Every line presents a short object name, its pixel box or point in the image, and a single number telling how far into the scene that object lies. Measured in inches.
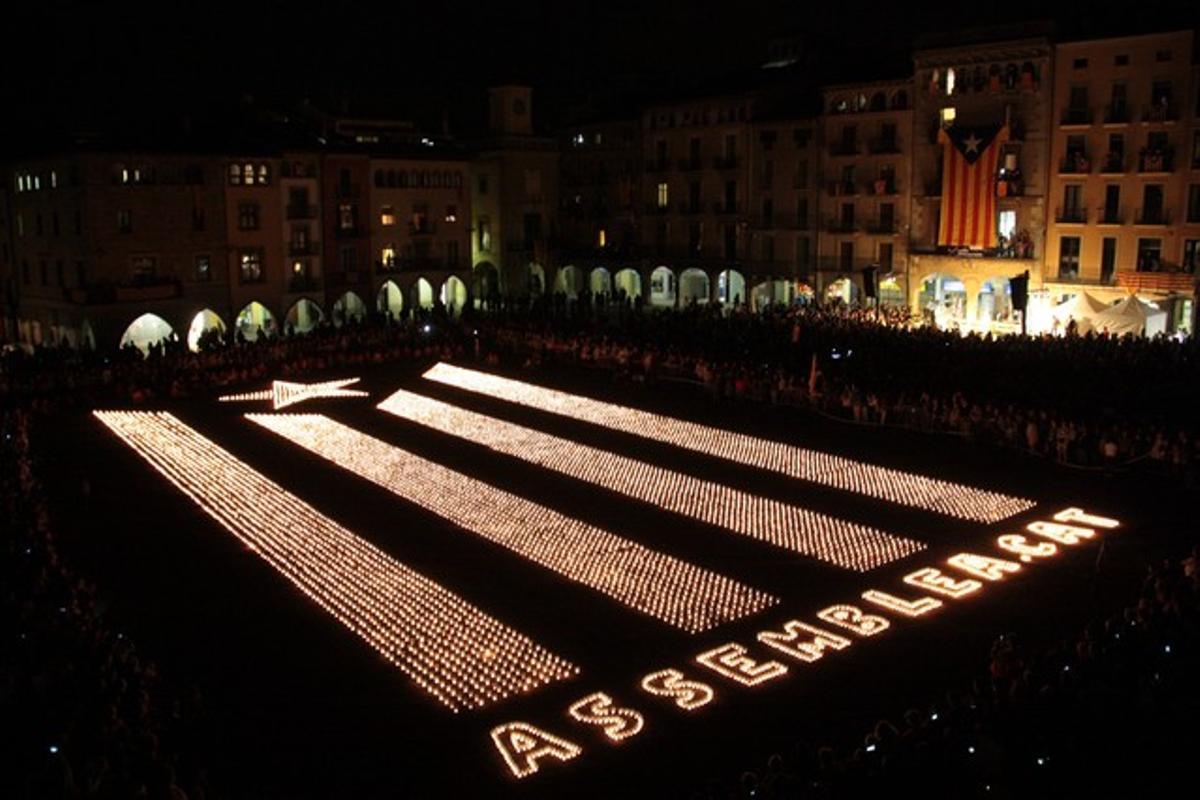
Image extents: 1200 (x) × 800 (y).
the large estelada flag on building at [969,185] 1963.6
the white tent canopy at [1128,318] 1579.7
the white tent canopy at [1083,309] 1636.3
